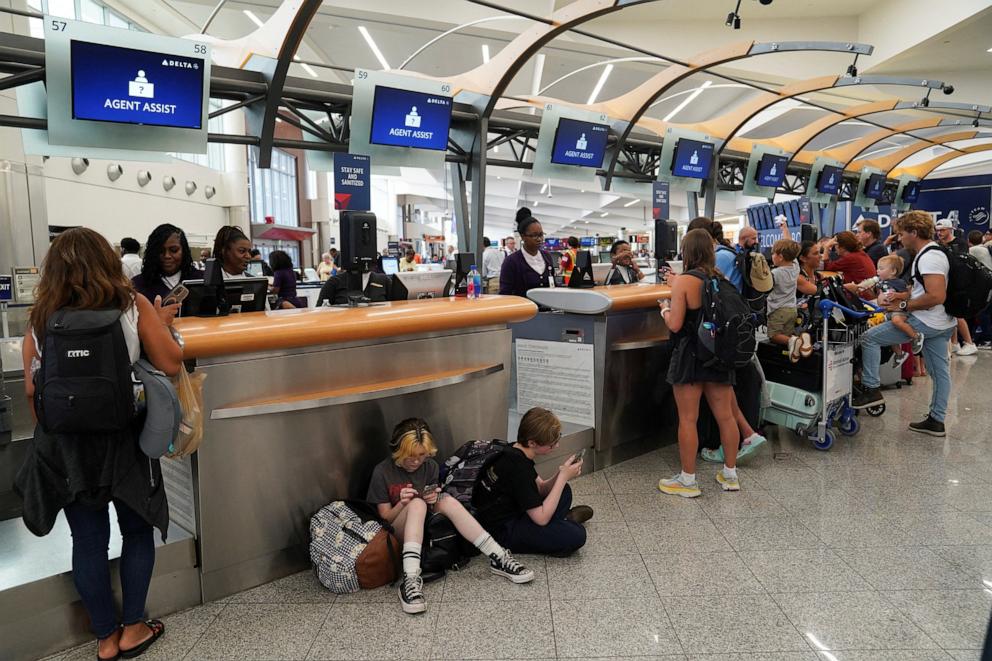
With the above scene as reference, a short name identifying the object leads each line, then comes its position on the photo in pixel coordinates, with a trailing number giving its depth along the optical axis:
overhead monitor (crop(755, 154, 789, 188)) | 13.56
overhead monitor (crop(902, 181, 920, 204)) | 18.89
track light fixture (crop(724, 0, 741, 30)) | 7.24
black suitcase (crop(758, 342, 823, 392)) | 4.60
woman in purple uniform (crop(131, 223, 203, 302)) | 3.56
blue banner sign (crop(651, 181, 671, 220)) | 10.23
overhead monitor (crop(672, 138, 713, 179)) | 11.55
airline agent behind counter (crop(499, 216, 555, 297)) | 5.02
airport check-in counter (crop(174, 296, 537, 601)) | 2.60
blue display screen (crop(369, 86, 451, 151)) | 7.41
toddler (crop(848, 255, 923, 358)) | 4.89
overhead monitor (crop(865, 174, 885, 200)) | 17.65
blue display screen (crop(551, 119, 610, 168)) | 9.48
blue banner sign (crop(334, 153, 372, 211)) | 6.67
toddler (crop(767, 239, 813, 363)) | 5.01
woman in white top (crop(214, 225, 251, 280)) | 4.07
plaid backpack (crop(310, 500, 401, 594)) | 2.65
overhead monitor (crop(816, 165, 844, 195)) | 15.53
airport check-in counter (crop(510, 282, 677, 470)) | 4.25
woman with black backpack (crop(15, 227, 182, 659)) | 1.97
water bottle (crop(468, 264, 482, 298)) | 4.15
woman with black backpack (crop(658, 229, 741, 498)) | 3.68
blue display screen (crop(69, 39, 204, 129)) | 5.46
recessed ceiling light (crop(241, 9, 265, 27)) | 10.56
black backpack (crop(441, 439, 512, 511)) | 2.98
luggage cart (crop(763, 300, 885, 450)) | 4.55
